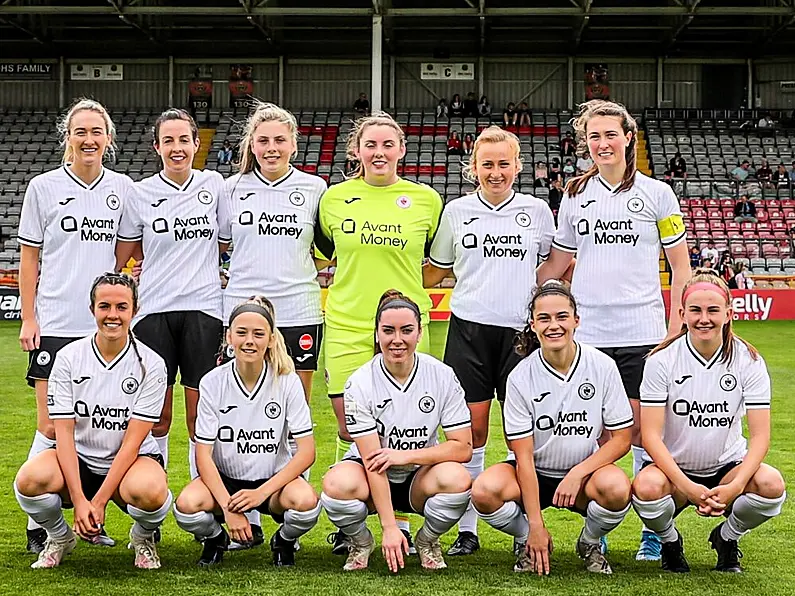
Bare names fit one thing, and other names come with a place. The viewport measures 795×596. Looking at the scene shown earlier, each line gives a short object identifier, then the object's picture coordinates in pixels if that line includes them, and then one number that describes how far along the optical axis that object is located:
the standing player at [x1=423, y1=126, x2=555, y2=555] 4.09
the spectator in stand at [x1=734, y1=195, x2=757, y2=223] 20.70
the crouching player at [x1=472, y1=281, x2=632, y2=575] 3.66
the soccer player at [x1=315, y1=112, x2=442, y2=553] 4.11
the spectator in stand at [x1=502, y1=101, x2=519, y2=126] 24.25
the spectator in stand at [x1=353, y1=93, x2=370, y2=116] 25.16
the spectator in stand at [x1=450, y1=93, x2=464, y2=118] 25.19
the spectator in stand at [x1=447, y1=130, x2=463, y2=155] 23.23
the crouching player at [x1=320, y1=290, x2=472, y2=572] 3.69
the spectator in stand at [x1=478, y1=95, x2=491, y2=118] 24.89
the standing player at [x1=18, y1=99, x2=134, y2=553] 4.09
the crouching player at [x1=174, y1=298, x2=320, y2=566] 3.71
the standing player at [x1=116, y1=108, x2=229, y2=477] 4.16
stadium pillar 20.73
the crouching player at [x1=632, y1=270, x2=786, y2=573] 3.70
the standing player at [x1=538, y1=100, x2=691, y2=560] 4.04
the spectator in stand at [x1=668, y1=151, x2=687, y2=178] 22.12
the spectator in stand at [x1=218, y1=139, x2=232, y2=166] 22.45
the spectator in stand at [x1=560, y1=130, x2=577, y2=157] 22.36
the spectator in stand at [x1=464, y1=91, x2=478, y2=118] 25.09
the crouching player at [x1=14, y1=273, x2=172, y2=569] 3.66
